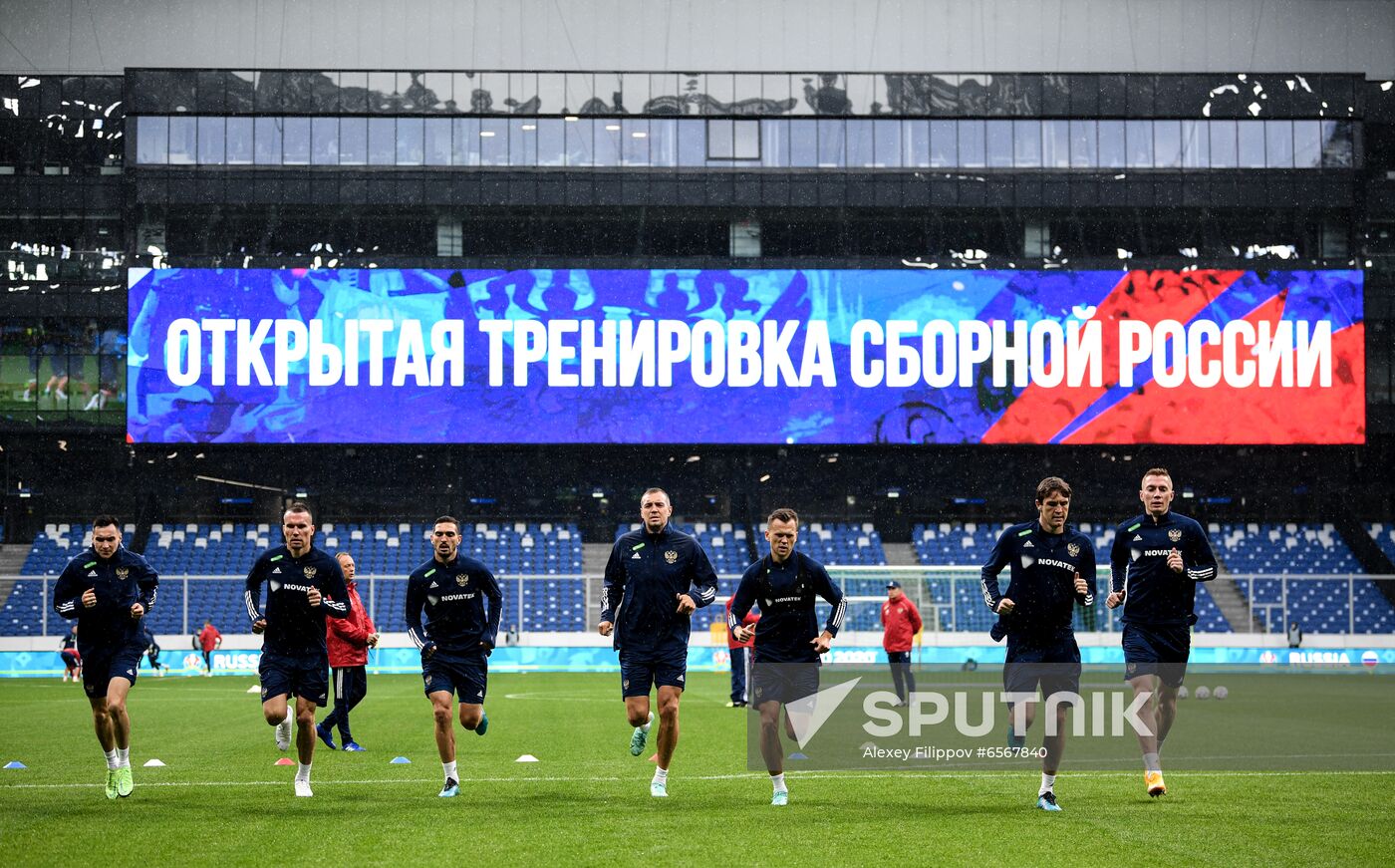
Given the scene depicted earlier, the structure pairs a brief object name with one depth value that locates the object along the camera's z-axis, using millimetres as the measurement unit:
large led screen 53562
